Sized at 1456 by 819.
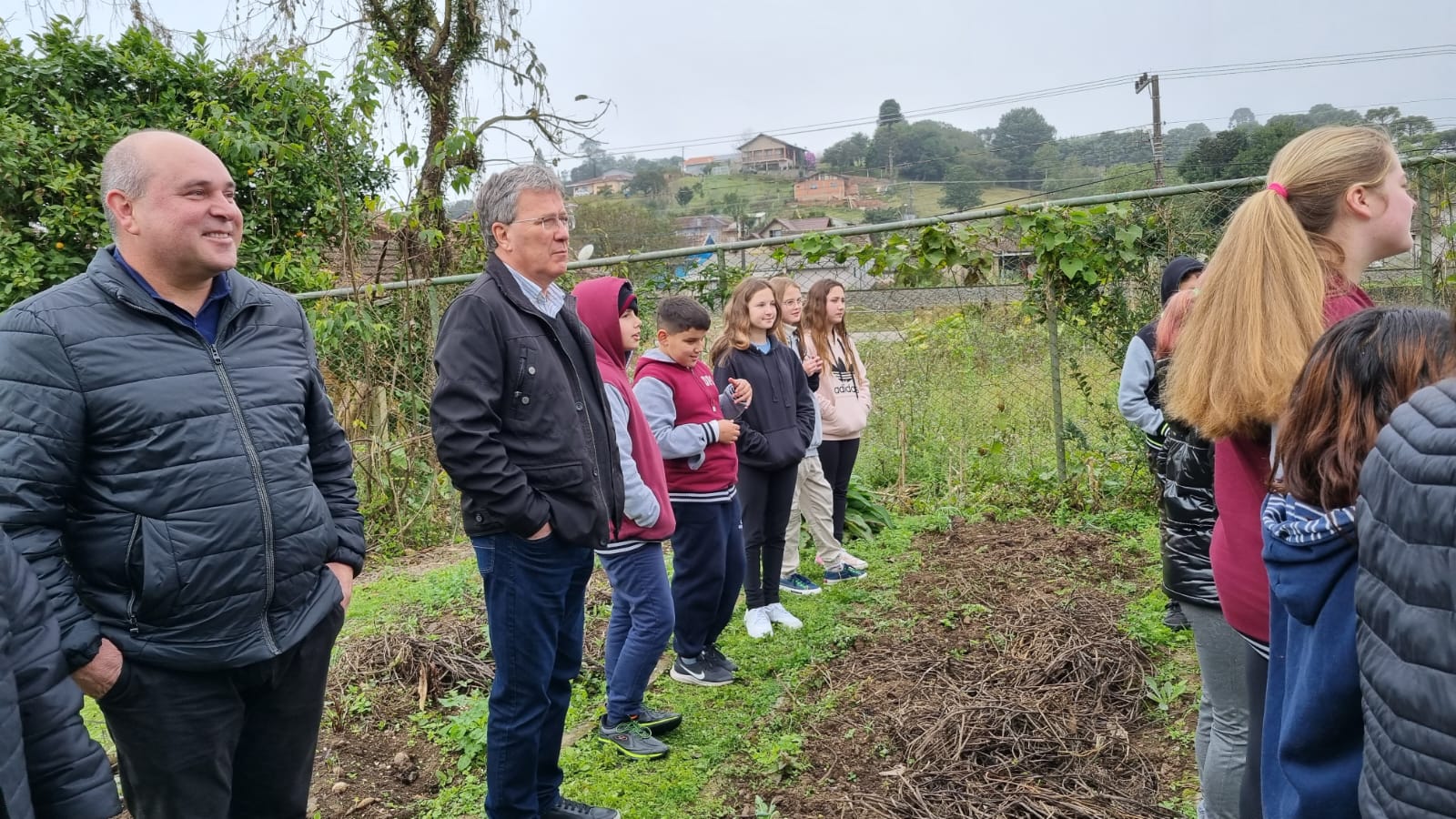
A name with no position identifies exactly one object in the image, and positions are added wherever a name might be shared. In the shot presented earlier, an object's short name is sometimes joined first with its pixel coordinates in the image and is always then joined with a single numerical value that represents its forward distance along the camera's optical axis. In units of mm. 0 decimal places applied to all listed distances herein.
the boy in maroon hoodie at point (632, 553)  3502
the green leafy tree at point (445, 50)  11516
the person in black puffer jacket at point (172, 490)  2082
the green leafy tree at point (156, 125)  8180
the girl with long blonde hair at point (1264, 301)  1991
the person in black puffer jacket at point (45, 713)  1764
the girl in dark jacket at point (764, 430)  4906
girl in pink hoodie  5926
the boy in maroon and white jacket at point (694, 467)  4141
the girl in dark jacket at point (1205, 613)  2393
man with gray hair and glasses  2760
